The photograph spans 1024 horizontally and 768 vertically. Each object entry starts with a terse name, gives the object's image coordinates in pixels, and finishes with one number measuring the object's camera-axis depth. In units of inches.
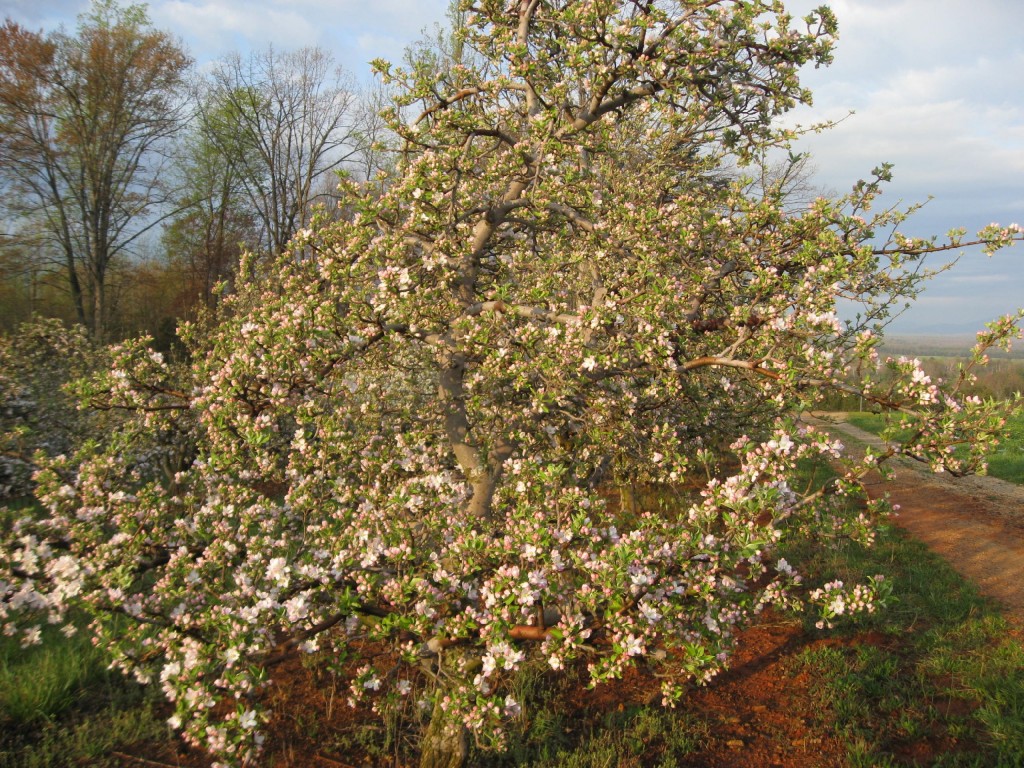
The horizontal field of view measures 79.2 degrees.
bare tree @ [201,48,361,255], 1167.6
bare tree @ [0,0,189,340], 847.7
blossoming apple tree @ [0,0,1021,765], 124.2
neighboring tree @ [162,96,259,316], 1163.9
